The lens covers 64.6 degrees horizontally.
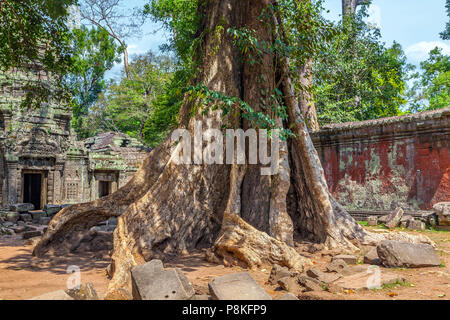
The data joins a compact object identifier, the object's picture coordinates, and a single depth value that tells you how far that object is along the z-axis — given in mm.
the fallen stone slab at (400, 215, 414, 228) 7710
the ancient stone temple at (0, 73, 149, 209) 14984
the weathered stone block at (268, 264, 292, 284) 3665
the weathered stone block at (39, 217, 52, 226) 10738
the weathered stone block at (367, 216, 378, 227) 8275
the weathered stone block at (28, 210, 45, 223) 11402
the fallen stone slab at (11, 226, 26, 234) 8969
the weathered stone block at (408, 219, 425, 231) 7479
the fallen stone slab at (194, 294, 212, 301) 2875
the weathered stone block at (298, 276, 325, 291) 3416
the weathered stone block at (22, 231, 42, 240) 7789
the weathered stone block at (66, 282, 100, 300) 2770
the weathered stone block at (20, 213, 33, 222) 11260
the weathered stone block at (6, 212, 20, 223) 11086
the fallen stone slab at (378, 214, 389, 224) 8117
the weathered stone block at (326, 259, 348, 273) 3998
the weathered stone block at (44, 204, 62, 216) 12037
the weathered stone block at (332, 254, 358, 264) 4539
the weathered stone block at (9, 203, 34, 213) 11672
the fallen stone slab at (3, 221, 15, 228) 9936
